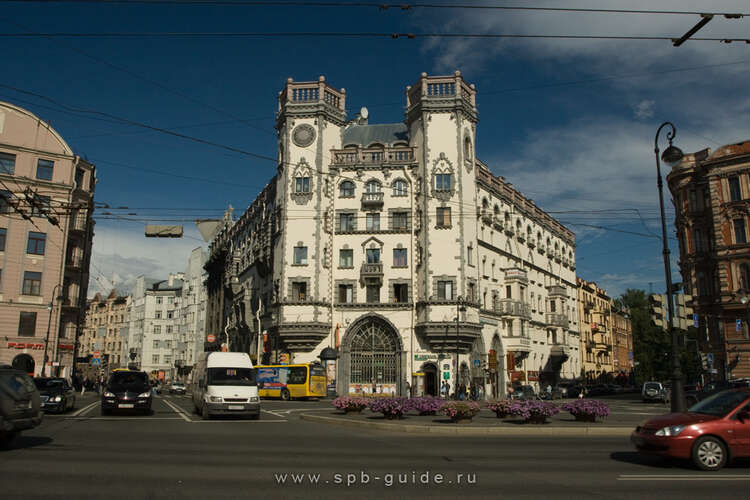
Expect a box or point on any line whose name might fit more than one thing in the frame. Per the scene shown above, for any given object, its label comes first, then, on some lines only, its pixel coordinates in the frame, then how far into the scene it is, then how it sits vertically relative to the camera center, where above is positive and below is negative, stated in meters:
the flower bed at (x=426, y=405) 21.64 -1.45
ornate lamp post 18.22 +2.60
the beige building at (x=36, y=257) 48.75 +8.82
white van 22.70 -0.89
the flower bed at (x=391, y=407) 20.36 -1.45
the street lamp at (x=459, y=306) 45.97 +4.48
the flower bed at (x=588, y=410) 19.19 -1.41
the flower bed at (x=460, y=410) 19.14 -1.44
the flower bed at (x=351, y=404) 23.26 -1.55
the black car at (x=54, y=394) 24.66 -1.31
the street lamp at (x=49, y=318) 46.19 +3.63
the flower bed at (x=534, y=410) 18.56 -1.41
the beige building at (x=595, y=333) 82.62 +4.73
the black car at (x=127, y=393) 23.88 -1.21
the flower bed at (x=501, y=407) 20.50 -1.44
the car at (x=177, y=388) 63.56 -2.68
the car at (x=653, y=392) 42.97 -1.87
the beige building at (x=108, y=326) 131.75 +8.42
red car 10.75 -1.28
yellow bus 45.06 -1.23
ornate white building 47.06 +9.39
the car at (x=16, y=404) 12.03 -0.88
